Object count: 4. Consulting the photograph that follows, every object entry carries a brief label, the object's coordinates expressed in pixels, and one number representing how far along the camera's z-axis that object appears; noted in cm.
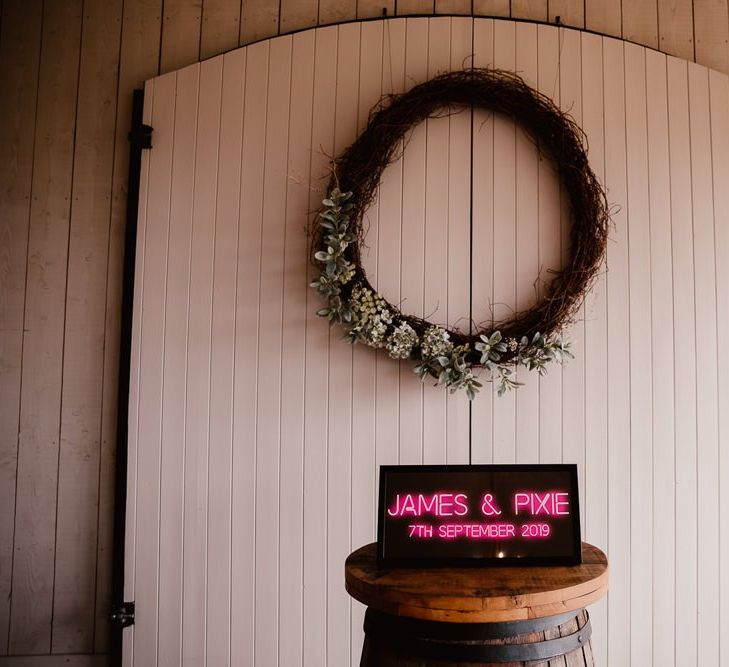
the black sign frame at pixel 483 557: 124
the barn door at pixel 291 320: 186
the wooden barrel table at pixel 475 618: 108
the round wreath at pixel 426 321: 179
